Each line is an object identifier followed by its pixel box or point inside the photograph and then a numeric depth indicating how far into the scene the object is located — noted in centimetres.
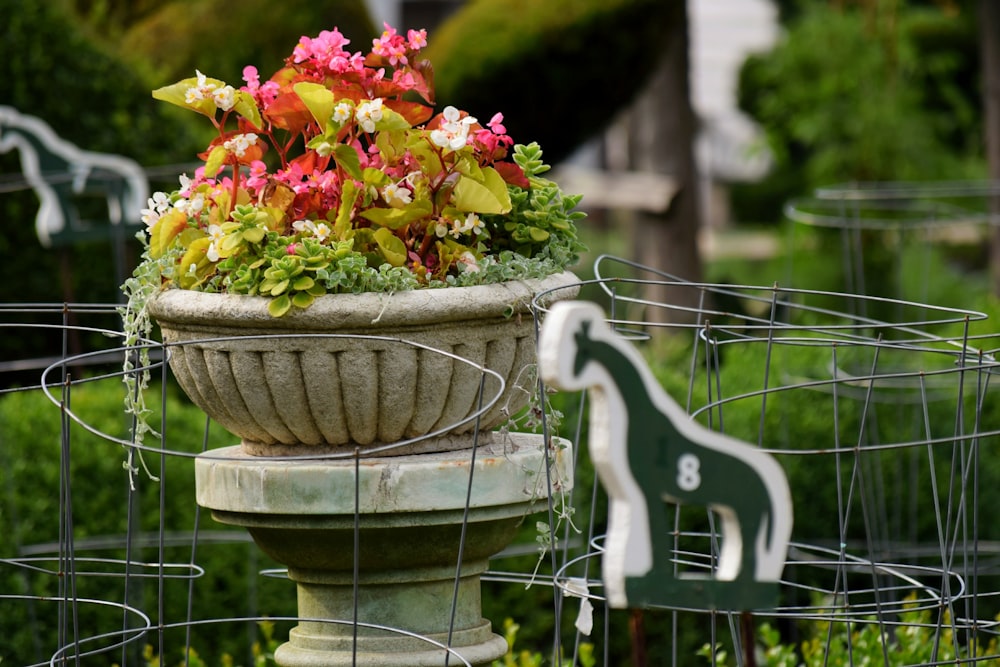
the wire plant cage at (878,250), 2278
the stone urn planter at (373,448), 529
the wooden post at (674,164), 2016
